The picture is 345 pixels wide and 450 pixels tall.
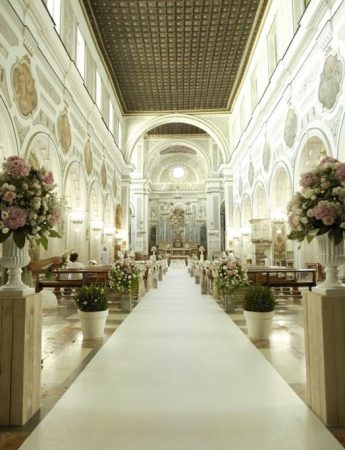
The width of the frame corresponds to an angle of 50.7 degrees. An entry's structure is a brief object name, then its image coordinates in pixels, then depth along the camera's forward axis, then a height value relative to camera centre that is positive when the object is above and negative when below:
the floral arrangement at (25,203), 2.83 +0.42
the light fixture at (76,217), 12.64 +1.30
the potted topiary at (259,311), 5.02 -0.81
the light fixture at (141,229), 30.64 +2.10
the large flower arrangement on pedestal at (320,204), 2.92 +0.40
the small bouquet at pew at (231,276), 7.34 -0.47
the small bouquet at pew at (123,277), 7.64 -0.49
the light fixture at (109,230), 18.55 +1.24
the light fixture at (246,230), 19.23 +1.19
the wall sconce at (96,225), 15.37 +1.26
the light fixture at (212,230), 30.58 +1.92
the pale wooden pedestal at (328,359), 2.63 -0.80
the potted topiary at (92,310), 5.07 -0.79
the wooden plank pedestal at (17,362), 2.64 -0.80
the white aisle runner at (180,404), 2.38 -1.21
